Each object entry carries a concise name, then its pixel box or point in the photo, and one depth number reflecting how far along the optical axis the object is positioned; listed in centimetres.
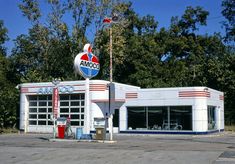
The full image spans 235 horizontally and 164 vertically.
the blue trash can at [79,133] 3002
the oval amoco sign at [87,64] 3093
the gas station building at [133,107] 3712
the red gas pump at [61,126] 3092
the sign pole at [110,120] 2875
